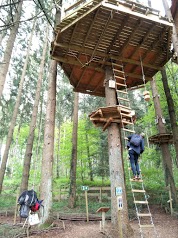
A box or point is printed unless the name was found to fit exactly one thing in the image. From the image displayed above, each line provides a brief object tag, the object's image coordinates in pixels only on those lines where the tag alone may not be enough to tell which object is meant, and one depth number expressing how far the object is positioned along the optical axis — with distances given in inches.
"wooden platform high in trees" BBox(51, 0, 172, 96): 230.1
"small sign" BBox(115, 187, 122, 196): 190.5
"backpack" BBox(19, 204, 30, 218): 214.4
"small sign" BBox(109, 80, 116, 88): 284.2
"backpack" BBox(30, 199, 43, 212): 228.0
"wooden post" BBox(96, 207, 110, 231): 272.0
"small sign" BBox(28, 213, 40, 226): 217.1
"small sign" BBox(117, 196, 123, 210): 184.8
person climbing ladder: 249.5
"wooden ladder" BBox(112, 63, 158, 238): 257.3
